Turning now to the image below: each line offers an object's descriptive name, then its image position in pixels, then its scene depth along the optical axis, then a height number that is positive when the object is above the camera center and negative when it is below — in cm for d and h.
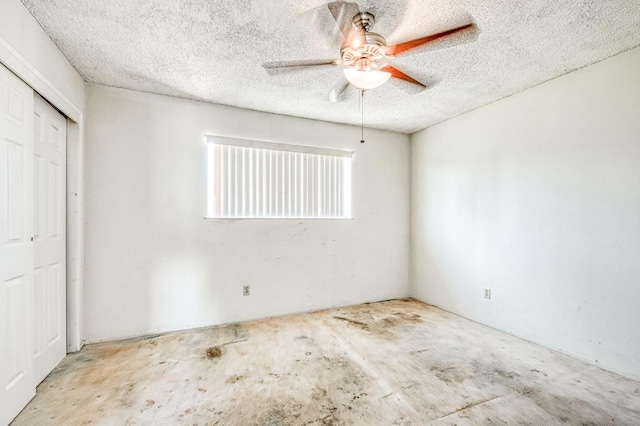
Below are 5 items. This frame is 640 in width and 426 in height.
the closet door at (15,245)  158 -21
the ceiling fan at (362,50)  157 +99
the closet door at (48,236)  203 -20
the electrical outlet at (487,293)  315 -94
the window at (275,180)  322 +41
